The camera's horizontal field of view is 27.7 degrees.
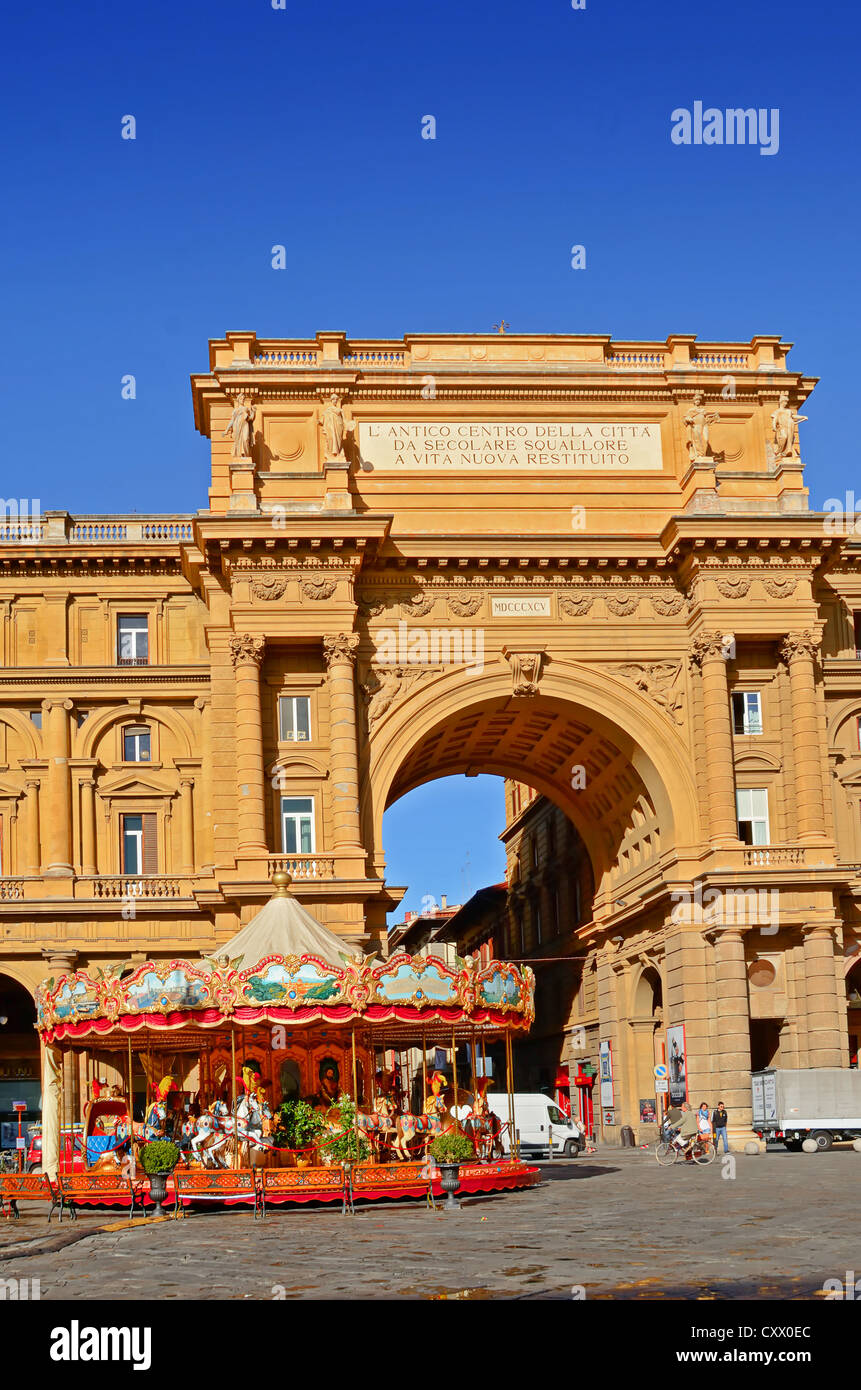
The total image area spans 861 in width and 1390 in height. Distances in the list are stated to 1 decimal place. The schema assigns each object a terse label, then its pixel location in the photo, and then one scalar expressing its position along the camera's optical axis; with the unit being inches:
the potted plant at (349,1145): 1202.6
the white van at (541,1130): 2026.3
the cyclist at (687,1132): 1651.1
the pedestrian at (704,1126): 1654.9
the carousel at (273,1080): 1184.2
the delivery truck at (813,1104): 1802.4
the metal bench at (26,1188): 1289.4
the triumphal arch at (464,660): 1893.5
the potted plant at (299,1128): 1289.4
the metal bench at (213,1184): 1157.1
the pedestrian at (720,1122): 1775.3
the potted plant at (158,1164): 1143.6
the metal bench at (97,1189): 1196.5
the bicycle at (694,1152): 1631.4
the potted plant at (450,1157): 1164.5
